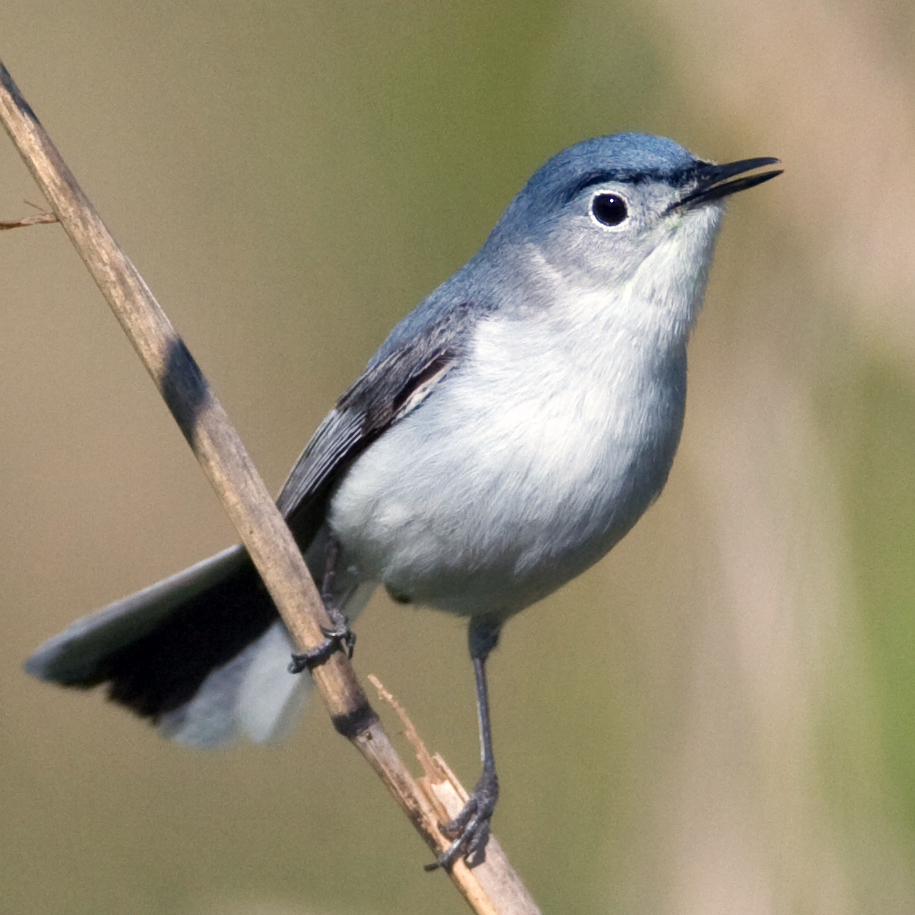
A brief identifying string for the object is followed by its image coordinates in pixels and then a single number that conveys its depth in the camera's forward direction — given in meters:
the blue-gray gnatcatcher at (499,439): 2.20
